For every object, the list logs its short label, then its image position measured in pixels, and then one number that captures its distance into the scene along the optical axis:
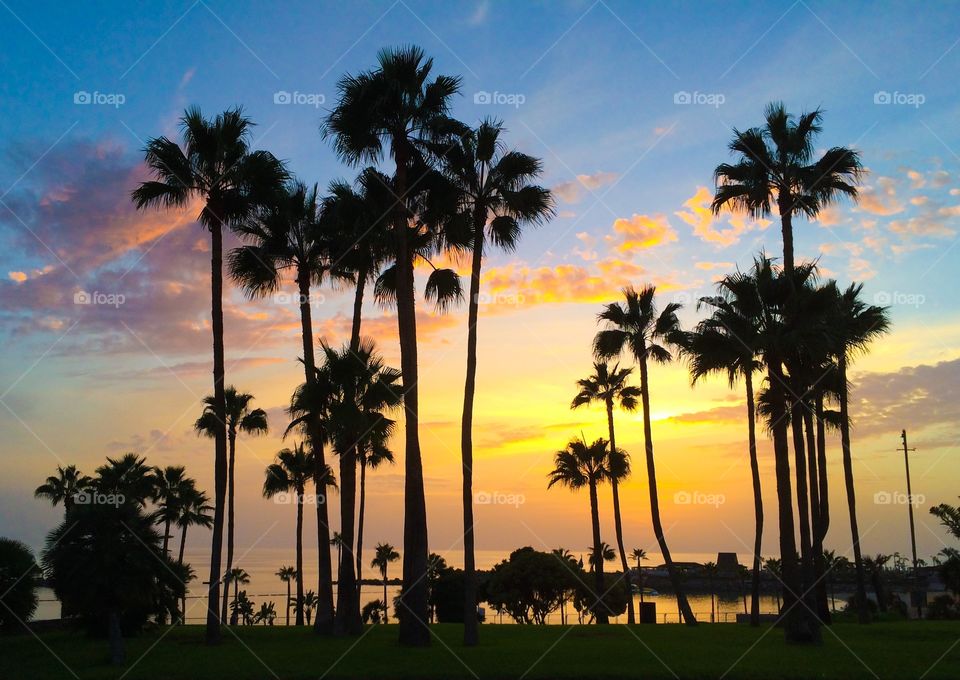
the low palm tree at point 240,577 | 75.18
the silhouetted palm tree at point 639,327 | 42.59
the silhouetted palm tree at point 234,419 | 49.38
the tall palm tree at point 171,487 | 53.84
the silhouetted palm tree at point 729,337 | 25.89
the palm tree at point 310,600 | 70.62
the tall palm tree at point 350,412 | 28.83
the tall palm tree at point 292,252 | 31.25
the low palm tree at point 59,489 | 57.84
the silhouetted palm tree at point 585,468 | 50.66
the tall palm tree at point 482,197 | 27.22
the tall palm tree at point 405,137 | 24.44
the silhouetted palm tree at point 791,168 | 29.70
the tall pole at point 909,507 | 69.75
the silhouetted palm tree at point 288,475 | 50.03
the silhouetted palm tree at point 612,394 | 49.25
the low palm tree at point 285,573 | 96.92
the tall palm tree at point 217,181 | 26.72
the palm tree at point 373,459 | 43.09
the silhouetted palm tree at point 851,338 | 28.25
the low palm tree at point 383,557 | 87.12
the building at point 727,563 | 152.75
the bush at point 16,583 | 29.14
